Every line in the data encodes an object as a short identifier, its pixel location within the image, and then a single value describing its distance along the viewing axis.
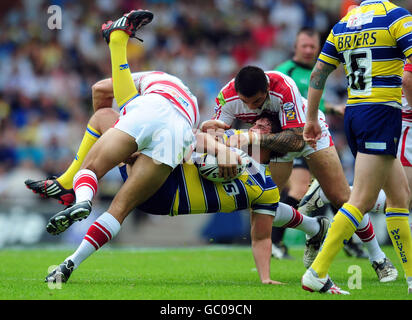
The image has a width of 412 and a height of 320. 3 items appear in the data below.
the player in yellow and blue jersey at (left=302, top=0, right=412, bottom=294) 9.81
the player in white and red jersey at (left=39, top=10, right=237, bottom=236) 11.38
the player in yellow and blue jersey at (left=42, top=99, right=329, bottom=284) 11.97
